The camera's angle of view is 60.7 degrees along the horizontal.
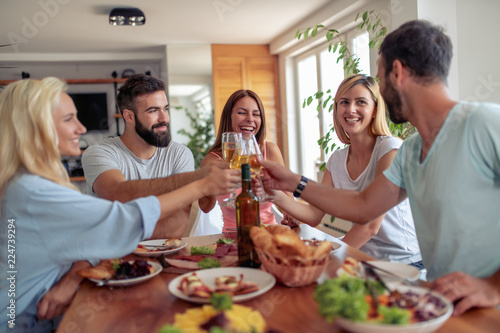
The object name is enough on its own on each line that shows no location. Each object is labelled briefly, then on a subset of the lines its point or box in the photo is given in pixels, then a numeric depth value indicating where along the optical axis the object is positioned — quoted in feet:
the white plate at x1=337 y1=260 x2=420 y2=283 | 3.69
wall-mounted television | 25.61
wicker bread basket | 3.51
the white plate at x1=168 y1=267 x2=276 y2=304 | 3.36
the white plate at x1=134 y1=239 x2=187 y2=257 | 5.16
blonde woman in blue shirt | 3.89
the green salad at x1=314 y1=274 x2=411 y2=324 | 2.60
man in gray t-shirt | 7.56
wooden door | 23.41
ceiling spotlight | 16.26
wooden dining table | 2.98
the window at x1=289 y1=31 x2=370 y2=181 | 20.32
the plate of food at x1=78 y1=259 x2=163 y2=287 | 4.03
